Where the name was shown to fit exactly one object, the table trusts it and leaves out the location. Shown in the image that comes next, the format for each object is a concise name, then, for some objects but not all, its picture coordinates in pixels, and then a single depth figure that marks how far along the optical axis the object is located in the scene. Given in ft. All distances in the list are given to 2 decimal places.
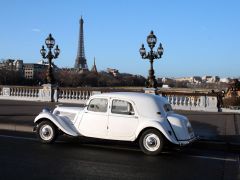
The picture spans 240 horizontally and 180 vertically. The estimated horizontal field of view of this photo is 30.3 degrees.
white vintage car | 35.40
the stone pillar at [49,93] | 116.47
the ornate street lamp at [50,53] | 109.29
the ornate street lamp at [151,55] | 96.02
